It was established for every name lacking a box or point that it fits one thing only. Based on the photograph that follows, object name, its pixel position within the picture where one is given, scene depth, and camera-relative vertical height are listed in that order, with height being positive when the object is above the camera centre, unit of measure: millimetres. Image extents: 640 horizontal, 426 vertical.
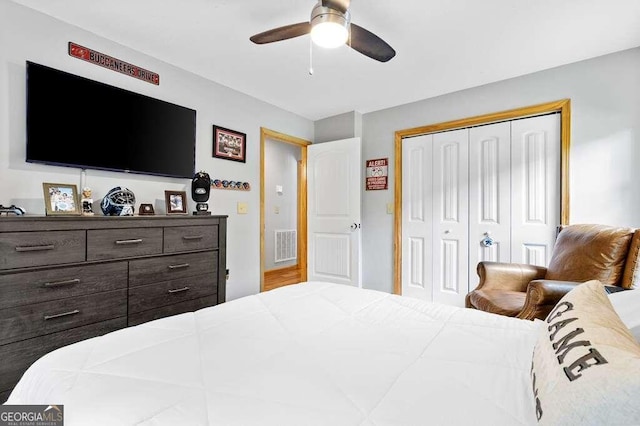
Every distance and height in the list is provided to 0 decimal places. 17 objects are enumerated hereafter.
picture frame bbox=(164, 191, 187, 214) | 2509 +83
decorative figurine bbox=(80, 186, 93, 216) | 2008 +58
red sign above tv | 2125 +1106
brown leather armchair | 1730 -394
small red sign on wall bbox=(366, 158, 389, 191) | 3686 +477
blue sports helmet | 2088 +56
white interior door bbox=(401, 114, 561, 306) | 2738 +113
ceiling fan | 1487 +970
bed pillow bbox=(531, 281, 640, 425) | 461 -277
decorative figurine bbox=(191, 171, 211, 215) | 2586 +172
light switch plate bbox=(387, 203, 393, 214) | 3627 +52
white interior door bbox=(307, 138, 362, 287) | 3660 +13
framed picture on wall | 2990 +686
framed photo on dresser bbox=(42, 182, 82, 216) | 1831 +71
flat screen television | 1930 +607
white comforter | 646 -427
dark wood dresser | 1558 -403
